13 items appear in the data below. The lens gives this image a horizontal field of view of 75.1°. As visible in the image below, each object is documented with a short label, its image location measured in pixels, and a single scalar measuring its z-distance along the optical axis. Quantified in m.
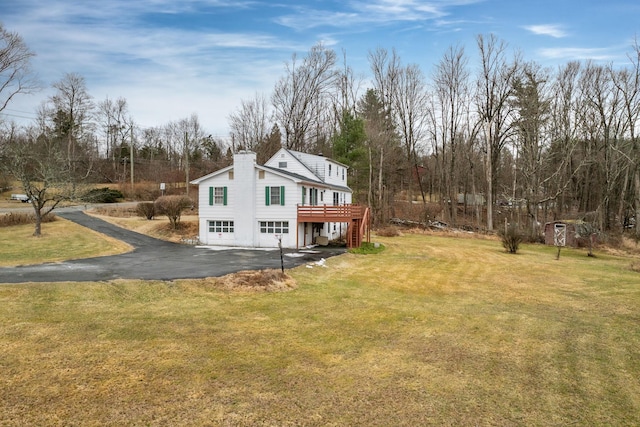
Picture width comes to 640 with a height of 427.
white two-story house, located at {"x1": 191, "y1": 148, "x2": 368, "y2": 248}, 25.94
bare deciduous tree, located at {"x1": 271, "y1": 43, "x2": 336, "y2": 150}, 46.66
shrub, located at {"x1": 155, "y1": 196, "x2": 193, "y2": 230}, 29.39
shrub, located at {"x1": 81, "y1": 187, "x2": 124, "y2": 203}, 43.47
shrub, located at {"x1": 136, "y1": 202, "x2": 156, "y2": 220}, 34.19
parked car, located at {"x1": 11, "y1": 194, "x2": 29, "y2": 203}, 43.74
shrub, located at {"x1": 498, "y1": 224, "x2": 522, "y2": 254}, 26.44
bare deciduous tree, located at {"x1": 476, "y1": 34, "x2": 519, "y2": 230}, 39.53
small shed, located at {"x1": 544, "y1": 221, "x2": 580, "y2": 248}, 30.52
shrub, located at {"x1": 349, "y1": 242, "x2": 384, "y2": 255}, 23.95
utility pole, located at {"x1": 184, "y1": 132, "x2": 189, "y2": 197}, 50.63
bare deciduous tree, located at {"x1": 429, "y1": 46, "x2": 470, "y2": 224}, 43.66
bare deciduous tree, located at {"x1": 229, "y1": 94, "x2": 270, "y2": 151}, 49.94
